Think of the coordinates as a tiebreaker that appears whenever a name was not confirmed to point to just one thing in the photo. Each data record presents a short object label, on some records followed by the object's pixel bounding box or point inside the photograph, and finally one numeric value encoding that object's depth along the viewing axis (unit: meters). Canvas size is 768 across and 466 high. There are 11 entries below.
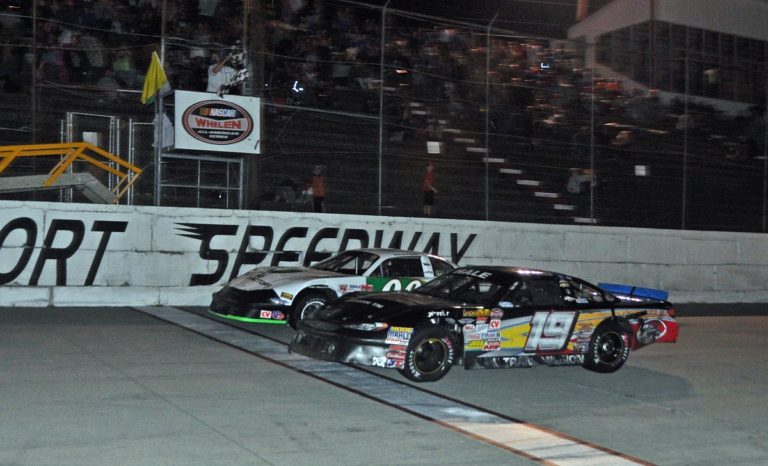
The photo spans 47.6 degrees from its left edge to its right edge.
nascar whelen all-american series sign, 16.28
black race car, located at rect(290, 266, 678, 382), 9.16
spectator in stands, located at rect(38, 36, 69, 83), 15.84
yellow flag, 16.08
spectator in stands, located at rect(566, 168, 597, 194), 20.72
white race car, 12.52
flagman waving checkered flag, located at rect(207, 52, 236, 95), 16.73
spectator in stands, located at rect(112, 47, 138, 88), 16.97
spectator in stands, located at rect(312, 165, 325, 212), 17.55
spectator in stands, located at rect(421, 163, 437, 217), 18.83
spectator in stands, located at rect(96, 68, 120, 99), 16.69
